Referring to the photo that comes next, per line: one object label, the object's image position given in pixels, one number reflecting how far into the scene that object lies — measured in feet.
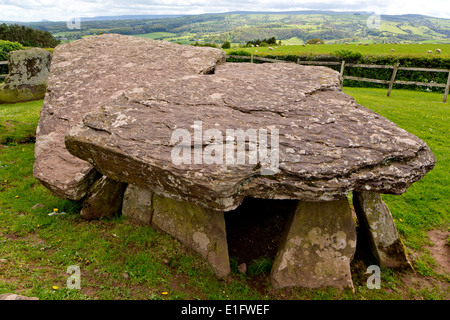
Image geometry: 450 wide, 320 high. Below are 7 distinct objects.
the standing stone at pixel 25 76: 50.14
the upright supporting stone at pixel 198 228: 16.67
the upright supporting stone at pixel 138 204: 18.97
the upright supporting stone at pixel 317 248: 16.07
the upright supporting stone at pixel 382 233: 17.75
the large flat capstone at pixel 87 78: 19.15
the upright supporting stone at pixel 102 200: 19.11
